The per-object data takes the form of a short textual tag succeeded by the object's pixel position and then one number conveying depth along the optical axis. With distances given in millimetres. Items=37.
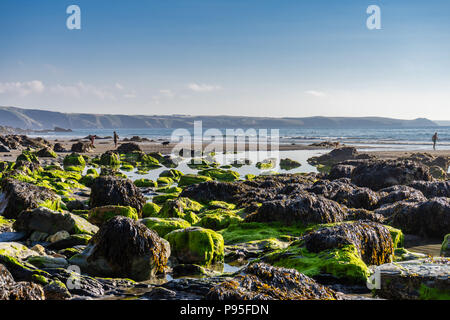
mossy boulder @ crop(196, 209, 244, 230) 9505
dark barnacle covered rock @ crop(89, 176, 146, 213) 11398
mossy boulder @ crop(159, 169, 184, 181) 19125
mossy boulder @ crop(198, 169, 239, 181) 18547
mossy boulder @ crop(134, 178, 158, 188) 16312
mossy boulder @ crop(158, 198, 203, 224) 9802
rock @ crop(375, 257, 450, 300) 4660
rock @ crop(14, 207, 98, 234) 7754
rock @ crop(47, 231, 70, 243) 7454
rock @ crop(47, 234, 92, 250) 7207
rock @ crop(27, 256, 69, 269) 5520
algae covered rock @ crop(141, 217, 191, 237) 7857
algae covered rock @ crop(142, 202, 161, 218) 10867
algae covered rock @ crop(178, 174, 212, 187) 16156
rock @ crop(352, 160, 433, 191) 14648
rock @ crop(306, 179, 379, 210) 11336
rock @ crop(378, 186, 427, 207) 11195
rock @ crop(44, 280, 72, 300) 4727
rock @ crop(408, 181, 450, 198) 12398
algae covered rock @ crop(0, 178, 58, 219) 9852
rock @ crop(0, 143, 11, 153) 33516
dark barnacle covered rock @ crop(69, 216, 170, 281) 5938
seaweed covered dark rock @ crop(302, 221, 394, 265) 6316
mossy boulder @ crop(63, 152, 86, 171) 23688
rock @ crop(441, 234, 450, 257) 6725
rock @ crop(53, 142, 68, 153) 36634
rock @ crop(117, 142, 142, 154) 33828
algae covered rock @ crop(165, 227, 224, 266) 6676
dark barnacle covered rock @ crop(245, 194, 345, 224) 9117
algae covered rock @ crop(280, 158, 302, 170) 25636
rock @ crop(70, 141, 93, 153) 36153
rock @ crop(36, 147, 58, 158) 29500
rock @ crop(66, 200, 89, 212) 10975
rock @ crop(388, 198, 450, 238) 8453
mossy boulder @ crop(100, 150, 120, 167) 26144
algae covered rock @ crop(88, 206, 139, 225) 9141
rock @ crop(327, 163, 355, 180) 17144
